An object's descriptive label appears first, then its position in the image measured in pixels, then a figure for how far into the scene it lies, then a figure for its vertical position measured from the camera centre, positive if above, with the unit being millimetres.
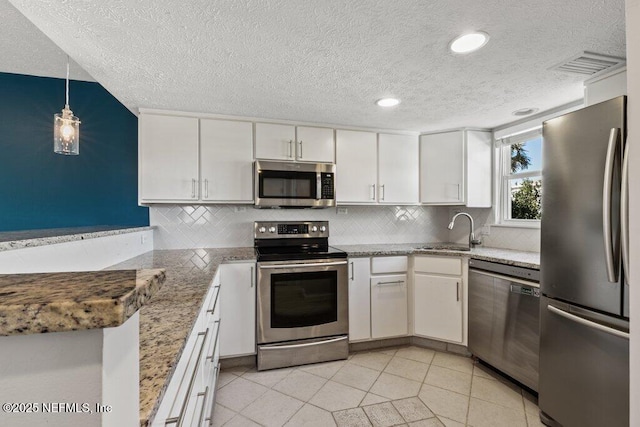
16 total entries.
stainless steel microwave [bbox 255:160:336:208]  2719 +269
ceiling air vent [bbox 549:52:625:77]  1699 +885
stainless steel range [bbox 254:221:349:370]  2461 -799
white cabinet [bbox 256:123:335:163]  2795 +677
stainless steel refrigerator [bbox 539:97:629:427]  1375 -297
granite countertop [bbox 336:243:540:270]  2186 -348
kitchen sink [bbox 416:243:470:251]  2879 -347
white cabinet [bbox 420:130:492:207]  3055 +459
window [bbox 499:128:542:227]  2791 +337
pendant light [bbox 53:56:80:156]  2047 +568
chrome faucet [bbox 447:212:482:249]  3039 -276
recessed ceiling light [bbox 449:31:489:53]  1511 +893
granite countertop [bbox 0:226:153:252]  1112 -105
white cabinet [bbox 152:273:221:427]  734 -568
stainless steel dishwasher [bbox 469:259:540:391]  2029 -783
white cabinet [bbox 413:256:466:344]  2662 -782
